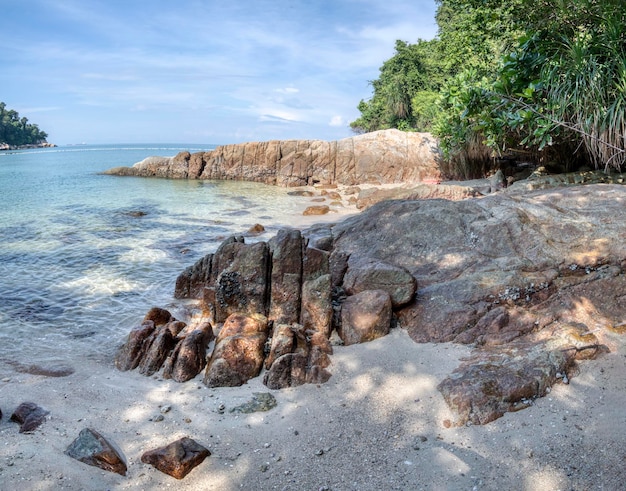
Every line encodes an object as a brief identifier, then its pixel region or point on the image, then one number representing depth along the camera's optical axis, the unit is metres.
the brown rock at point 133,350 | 5.59
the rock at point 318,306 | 5.72
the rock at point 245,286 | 6.14
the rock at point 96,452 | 3.58
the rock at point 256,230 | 14.02
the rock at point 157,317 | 6.54
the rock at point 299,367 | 4.80
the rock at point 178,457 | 3.52
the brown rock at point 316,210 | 17.25
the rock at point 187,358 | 5.14
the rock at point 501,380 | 3.95
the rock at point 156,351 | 5.39
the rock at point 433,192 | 14.33
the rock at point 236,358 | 4.93
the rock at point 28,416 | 4.14
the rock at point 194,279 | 7.80
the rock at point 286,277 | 5.98
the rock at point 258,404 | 4.41
